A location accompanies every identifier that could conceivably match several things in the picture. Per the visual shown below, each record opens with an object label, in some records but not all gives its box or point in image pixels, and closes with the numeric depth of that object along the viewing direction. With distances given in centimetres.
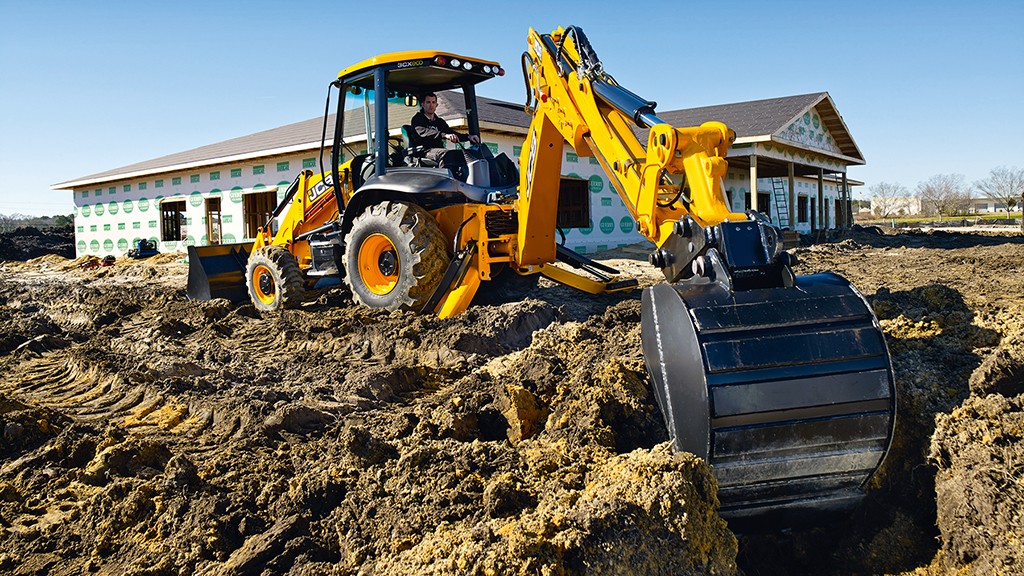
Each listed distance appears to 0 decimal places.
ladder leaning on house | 2741
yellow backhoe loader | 288
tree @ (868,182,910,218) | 8706
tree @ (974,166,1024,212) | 6253
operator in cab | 761
